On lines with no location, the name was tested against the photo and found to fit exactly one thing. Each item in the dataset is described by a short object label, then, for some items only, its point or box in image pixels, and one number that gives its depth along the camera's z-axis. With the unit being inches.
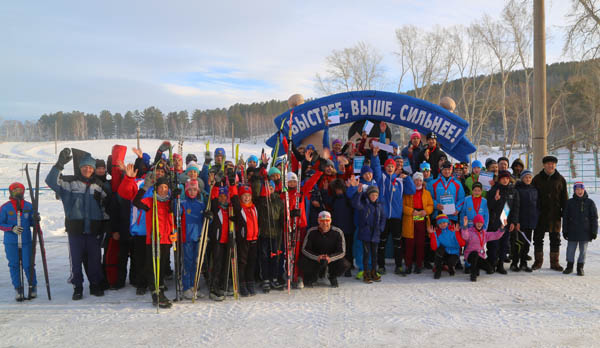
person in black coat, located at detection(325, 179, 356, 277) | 242.5
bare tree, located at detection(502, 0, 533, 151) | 1002.7
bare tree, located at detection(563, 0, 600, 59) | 466.0
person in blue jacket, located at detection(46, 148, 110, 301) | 203.9
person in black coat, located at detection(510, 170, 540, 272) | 252.2
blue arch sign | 310.8
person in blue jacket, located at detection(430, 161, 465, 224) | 248.7
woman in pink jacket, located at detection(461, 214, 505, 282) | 237.9
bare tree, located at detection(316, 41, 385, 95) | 1256.8
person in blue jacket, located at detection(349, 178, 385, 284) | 233.6
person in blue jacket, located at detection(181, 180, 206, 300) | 204.5
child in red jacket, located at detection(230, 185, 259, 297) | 207.2
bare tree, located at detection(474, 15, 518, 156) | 1080.2
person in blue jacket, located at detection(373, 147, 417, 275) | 249.1
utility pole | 332.2
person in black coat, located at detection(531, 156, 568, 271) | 254.4
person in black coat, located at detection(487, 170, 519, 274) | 245.9
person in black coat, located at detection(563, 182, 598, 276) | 240.7
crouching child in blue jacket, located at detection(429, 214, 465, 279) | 243.0
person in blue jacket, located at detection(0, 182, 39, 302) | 202.2
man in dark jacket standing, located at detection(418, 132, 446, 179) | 292.0
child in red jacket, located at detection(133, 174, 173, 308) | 196.1
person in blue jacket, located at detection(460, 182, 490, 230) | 243.0
